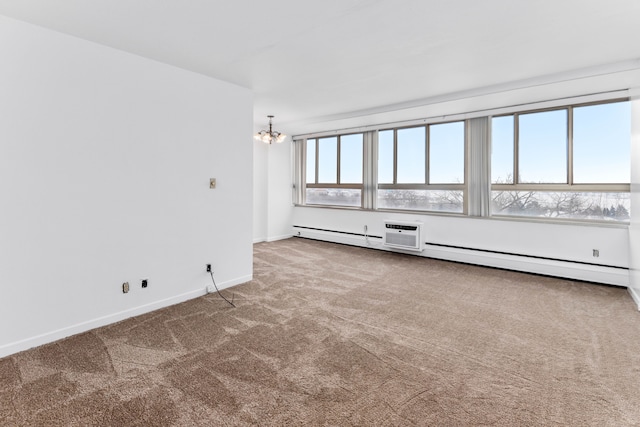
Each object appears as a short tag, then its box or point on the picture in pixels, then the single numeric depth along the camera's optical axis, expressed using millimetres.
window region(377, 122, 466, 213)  5934
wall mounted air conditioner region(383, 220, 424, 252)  5977
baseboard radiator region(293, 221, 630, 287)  4402
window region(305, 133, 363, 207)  7379
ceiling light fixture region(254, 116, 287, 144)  6069
